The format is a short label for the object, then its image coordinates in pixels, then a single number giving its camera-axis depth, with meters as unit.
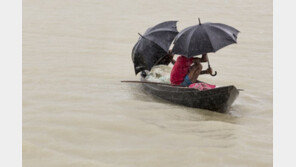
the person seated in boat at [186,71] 14.45
